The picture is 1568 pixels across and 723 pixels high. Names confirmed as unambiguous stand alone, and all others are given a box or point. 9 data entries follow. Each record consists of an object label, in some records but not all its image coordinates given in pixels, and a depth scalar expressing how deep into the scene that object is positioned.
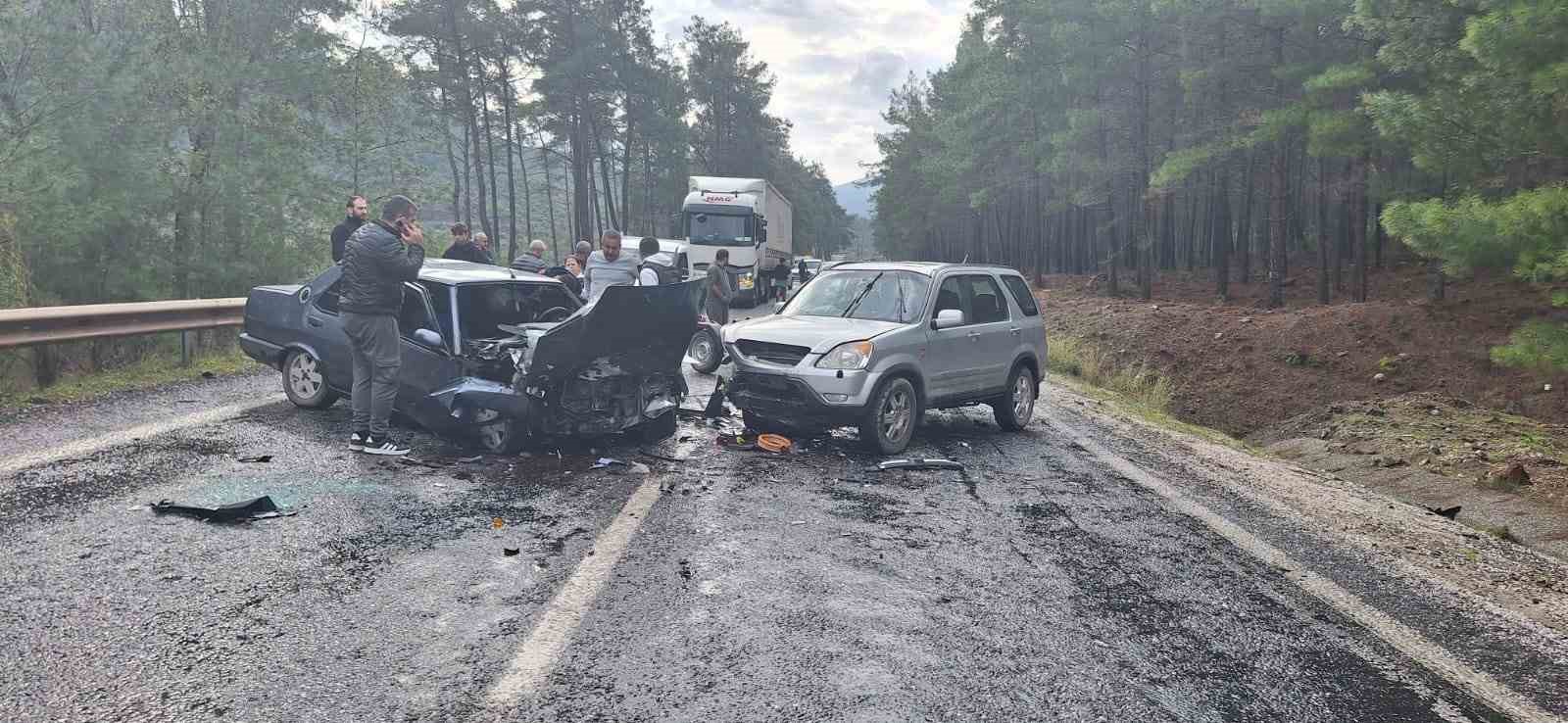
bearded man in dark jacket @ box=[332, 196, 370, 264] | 9.55
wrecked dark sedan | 7.51
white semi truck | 31.06
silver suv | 8.33
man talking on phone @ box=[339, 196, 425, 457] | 7.24
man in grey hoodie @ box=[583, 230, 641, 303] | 11.63
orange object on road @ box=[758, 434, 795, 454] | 8.48
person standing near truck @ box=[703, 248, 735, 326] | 14.02
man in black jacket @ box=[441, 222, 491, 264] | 13.11
